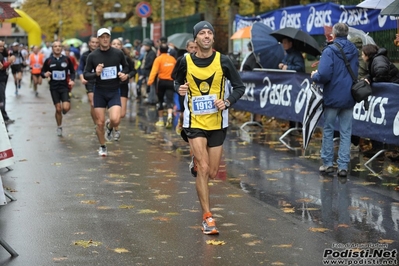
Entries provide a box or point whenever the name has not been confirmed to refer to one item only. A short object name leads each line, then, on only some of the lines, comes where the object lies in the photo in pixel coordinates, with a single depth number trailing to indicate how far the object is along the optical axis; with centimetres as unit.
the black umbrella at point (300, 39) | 1672
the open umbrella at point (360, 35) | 1475
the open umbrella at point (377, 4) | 1334
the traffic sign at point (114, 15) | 4217
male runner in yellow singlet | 848
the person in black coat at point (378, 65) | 1305
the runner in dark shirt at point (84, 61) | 1689
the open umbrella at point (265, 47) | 1886
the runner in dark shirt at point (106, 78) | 1408
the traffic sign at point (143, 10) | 3369
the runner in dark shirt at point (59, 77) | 1764
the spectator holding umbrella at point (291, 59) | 1712
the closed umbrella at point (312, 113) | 1334
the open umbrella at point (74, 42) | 6032
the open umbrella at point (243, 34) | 2394
